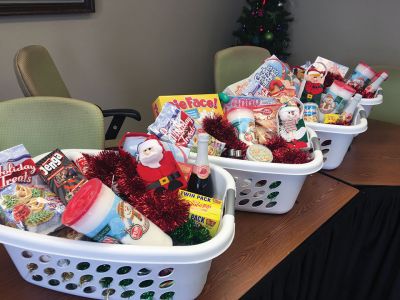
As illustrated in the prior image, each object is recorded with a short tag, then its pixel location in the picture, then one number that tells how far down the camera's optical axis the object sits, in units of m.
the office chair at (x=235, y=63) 2.00
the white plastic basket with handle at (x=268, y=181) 0.82
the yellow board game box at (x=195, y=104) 1.01
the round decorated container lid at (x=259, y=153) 0.85
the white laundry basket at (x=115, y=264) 0.56
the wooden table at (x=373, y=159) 1.16
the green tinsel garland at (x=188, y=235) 0.67
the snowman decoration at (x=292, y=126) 0.94
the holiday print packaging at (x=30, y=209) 0.63
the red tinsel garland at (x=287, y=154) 0.86
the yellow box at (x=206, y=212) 0.68
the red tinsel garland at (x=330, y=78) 1.28
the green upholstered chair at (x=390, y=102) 1.89
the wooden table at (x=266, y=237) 0.74
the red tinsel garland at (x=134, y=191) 0.66
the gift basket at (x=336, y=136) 1.04
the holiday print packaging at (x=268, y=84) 1.16
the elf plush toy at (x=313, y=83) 1.17
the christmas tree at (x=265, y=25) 2.78
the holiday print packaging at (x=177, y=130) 0.89
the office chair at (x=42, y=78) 1.37
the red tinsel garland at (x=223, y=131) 0.93
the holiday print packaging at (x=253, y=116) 0.98
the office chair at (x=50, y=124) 1.12
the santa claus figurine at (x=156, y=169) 0.73
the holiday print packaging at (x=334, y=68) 1.31
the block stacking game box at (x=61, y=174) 0.69
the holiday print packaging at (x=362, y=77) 1.38
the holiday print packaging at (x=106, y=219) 0.55
